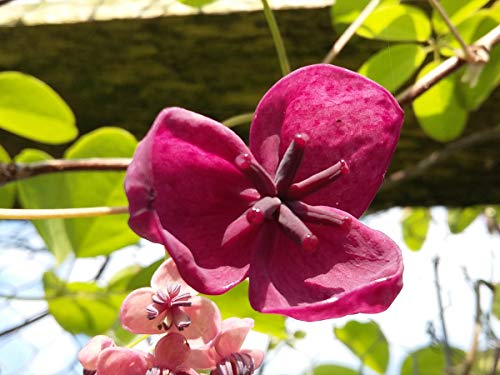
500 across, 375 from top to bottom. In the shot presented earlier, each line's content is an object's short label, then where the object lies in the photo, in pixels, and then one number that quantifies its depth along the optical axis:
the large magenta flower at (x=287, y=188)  0.09
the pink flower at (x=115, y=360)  0.08
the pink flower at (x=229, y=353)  0.08
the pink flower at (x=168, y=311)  0.08
